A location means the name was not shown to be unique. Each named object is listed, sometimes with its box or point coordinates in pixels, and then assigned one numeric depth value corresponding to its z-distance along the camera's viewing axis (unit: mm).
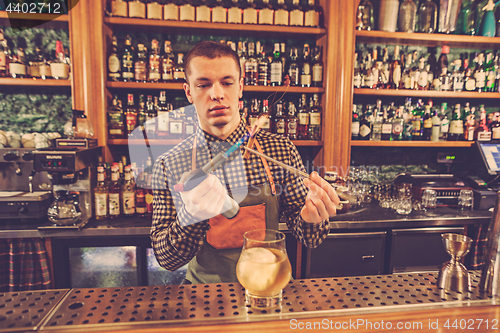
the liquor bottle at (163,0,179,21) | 2252
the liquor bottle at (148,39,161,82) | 2328
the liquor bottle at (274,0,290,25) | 2350
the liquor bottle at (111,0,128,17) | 2223
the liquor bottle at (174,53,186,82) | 2342
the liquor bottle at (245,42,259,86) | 2416
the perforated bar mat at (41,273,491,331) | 687
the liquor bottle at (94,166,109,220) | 2086
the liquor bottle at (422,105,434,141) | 2670
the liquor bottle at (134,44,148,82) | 2301
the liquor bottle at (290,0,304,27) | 2371
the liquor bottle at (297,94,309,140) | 2529
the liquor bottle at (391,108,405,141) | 2590
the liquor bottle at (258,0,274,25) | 2332
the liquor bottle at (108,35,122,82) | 2272
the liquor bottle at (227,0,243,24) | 2297
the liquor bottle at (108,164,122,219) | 2115
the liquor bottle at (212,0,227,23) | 2285
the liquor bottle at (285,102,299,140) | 2500
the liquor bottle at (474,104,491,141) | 2625
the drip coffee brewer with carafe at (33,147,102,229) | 1895
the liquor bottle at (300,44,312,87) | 2467
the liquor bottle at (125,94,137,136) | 2320
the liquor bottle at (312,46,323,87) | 2471
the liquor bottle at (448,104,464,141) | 2652
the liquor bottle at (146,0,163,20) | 2240
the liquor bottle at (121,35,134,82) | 2293
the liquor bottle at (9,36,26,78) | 2211
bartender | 1126
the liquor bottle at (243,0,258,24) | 2311
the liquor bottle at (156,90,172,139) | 2377
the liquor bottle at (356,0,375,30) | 2520
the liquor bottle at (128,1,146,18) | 2223
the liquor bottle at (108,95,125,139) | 2303
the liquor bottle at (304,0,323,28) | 2387
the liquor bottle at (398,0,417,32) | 2506
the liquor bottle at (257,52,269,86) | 2424
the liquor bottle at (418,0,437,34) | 2588
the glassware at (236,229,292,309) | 691
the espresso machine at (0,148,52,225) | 1915
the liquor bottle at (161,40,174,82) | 2355
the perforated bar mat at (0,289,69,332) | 663
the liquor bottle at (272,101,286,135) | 2480
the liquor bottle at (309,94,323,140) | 2506
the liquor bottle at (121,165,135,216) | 2164
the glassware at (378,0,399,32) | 2432
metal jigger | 793
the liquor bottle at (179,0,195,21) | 2254
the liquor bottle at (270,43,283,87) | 2422
